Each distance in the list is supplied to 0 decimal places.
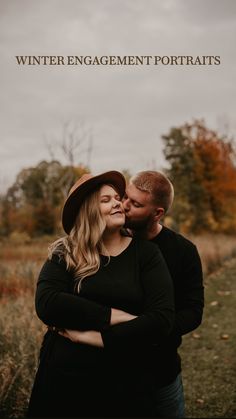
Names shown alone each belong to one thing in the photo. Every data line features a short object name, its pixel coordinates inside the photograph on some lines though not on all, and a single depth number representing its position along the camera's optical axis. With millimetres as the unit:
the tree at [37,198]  16750
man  2299
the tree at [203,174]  17906
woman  2037
